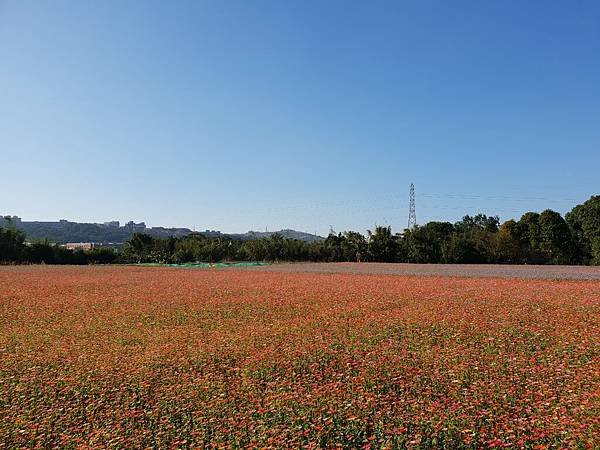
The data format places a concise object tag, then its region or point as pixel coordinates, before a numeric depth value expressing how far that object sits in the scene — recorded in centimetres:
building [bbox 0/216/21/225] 6035
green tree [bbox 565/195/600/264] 5000
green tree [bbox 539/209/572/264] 5047
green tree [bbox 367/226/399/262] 5188
